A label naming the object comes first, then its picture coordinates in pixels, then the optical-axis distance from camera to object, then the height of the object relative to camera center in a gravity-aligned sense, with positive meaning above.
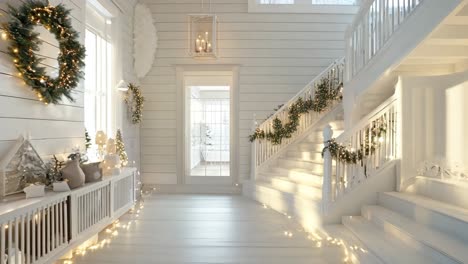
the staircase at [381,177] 3.33 -0.52
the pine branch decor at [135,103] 6.98 +0.56
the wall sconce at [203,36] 7.14 +1.83
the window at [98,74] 5.60 +0.91
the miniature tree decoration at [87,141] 4.99 -0.09
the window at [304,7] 7.59 +2.47
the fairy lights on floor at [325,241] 3.71 -1.16
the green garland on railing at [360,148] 4.60 -0.16
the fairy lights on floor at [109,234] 3.94 -1.18
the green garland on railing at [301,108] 6.91 +0.47
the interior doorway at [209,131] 7.91 +0.07
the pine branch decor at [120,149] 5.94 -0.22
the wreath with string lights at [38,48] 3.26 +0.80
